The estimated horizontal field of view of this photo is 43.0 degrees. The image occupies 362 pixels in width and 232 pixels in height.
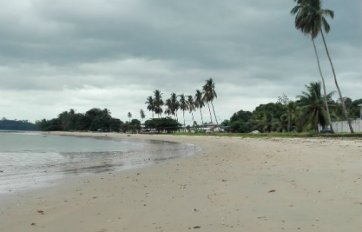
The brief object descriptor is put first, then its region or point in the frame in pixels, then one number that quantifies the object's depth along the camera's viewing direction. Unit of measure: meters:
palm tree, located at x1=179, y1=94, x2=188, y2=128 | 158.82
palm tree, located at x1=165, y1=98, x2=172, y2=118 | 162.00
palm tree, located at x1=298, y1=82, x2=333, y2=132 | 70.62
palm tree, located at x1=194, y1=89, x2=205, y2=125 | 139.54
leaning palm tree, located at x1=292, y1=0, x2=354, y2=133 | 59.03
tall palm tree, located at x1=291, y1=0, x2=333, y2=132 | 59.39
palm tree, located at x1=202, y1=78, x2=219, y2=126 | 124.75
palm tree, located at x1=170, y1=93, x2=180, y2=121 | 160.31
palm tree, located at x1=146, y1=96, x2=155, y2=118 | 168.38
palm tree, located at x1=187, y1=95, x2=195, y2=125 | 155.12
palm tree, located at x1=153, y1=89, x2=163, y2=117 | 166.85
